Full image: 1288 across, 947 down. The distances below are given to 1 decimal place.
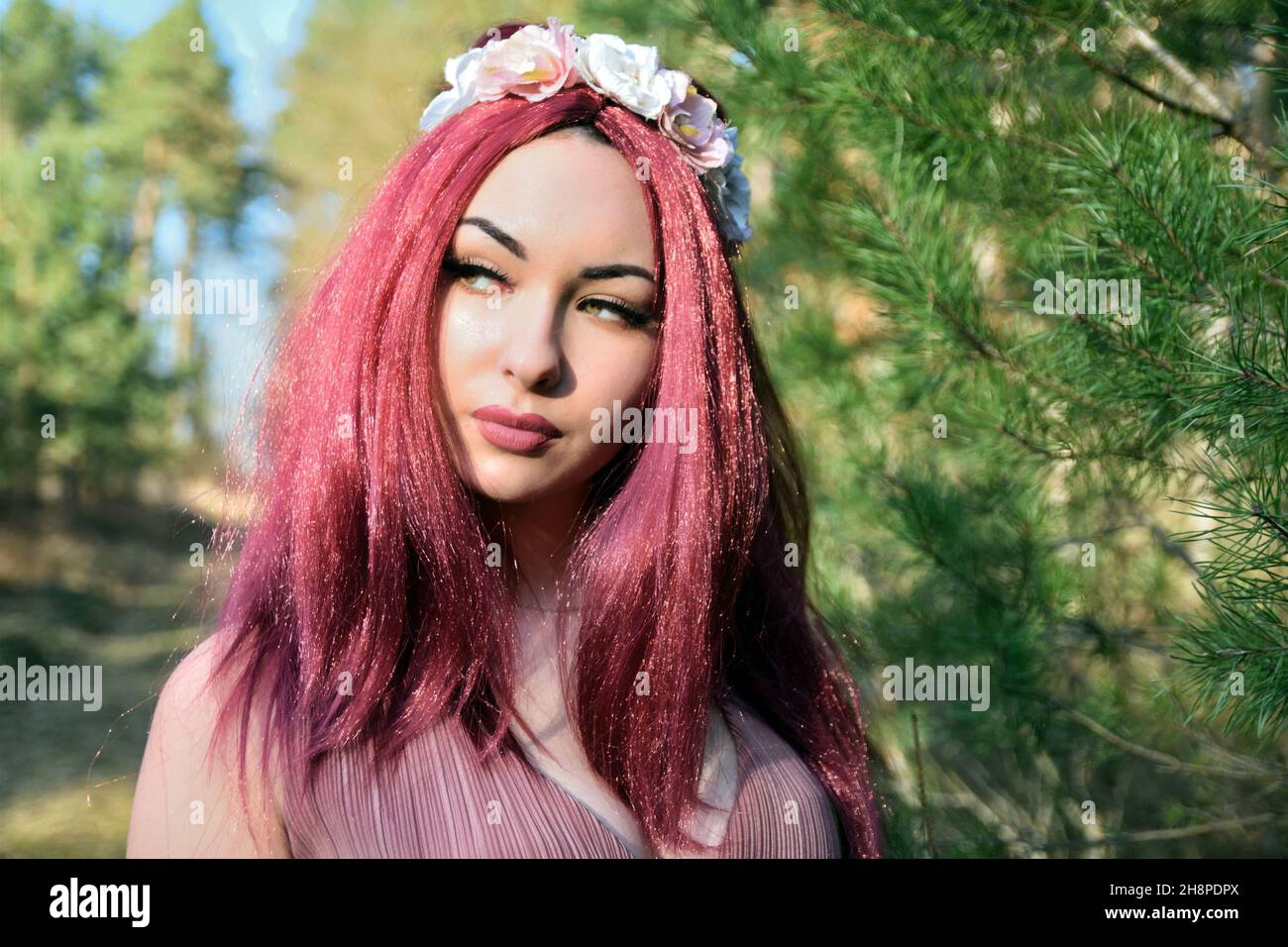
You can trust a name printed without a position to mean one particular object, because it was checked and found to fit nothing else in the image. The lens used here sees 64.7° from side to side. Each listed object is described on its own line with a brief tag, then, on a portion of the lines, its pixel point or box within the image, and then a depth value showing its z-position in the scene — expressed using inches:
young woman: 27.1
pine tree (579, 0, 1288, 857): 30.8
